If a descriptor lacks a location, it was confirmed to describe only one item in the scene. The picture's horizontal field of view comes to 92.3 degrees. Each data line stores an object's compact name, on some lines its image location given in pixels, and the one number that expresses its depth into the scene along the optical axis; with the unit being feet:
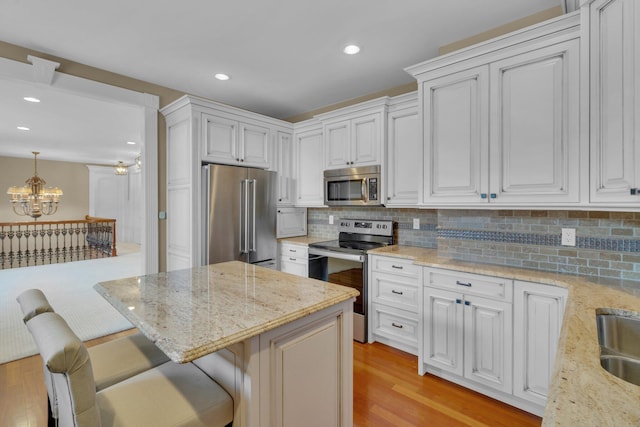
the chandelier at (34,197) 25.55
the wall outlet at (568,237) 6.86
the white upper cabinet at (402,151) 9.82
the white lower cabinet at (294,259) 11.72
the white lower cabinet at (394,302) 8.82
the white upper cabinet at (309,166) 12.64
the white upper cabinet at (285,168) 13.09
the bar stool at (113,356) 4.28
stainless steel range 9.86
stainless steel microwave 10.59
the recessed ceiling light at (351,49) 8.50
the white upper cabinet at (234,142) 10.59
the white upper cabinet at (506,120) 6.24
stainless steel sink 4.24
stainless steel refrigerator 10.41
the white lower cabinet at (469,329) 6.73
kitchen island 3.67
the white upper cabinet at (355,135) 10.46
